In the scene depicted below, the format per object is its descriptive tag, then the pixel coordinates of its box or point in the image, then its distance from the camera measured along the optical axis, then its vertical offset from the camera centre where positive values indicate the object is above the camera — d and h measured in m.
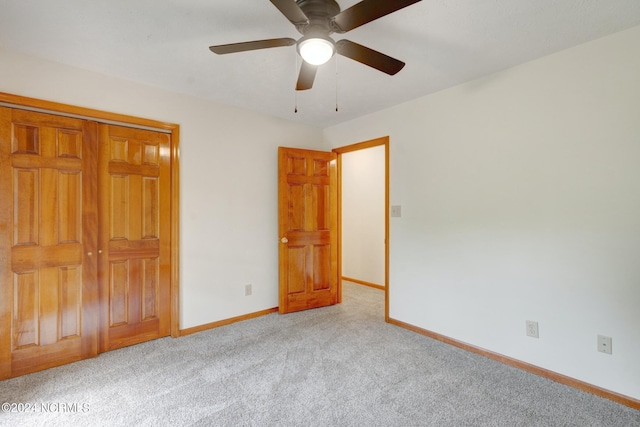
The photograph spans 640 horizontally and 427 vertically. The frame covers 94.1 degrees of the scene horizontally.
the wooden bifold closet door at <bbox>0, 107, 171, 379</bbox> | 2.29 -0.19
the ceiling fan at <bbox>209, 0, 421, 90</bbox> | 1.39 +0.96
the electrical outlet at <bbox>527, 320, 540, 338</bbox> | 2.37 -0.92
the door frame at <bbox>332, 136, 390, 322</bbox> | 3.47 +0.32
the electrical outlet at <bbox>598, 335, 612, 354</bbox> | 2.05 -0.91
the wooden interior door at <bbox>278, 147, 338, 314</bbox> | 3.68 -0.18
